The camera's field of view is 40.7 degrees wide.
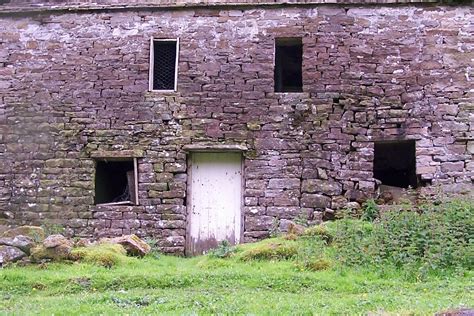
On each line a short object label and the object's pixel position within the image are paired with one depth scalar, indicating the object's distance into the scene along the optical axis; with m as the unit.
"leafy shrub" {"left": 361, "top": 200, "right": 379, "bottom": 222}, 10.57
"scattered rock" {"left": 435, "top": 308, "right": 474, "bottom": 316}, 5.47
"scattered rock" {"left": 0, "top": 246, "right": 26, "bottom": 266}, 8.85
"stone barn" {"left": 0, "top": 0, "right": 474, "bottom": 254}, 10.97
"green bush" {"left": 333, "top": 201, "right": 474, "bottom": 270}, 8.18
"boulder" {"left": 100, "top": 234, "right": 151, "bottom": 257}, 9.62
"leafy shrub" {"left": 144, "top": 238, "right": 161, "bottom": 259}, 10.16
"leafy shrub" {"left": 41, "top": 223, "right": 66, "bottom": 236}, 10.95
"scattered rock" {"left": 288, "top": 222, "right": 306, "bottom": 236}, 9.66
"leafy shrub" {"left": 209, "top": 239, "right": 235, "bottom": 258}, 9.28
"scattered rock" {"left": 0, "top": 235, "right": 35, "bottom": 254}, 9.10
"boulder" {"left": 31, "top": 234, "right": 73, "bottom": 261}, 8.92
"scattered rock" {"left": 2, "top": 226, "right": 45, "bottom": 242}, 9.90
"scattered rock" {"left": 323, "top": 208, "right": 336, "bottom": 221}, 10.78
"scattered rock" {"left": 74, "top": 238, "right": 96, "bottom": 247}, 9.77
